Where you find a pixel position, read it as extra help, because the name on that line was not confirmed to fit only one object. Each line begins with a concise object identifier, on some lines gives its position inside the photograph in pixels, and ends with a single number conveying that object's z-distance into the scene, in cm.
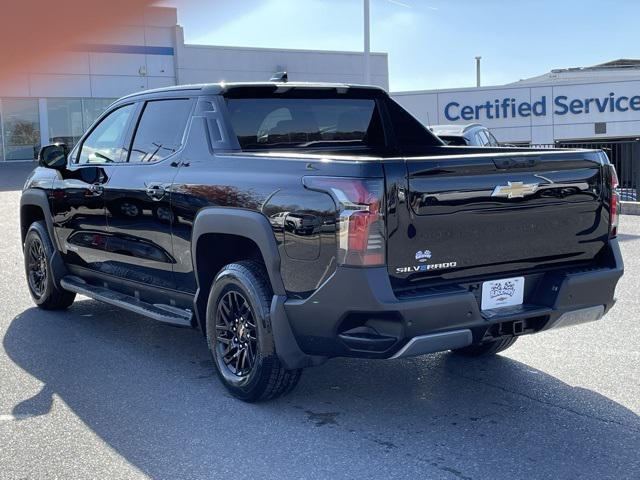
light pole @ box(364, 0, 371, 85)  2611
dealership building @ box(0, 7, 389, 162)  3644
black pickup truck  396
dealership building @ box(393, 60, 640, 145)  3142
